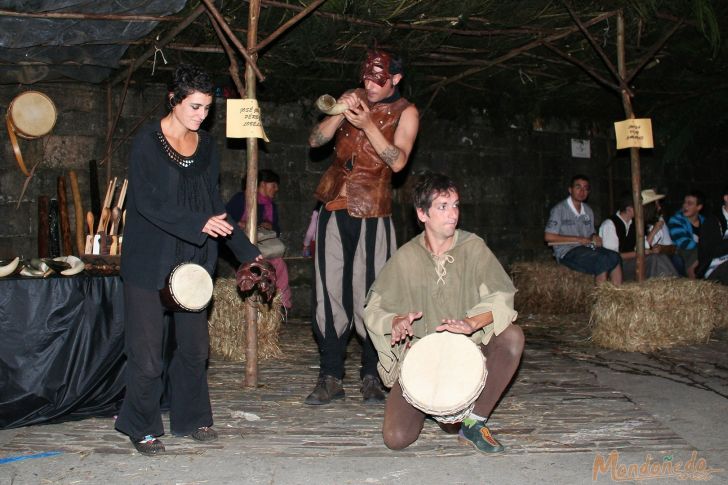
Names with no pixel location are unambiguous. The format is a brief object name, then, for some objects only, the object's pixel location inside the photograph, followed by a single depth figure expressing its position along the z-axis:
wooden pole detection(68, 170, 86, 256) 7.45
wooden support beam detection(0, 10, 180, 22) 5.68
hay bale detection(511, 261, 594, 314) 9.18
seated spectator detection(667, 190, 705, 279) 9.15
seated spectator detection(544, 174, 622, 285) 8.51
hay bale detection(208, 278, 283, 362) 6.49
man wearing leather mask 4.70
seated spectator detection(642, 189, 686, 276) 8.82
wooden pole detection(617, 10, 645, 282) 6.54
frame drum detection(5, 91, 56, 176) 7.85
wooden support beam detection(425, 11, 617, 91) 6.57
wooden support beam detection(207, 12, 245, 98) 5.29
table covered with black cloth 4.25
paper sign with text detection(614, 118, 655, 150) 6.14
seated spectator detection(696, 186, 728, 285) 8.04
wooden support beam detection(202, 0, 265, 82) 5.09
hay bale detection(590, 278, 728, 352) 6.63
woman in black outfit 3.71
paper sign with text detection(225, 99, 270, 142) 4.89
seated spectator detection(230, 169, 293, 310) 7.88
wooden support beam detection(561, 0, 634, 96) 6.23
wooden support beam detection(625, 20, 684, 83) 6.58
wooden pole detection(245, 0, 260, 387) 5.13
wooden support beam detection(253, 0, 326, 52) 5.17
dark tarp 5.67
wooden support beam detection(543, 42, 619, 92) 6.70
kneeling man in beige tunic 3.71
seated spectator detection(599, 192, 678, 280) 8.62
